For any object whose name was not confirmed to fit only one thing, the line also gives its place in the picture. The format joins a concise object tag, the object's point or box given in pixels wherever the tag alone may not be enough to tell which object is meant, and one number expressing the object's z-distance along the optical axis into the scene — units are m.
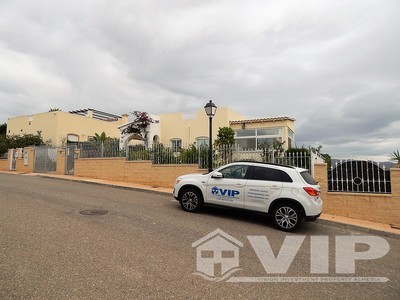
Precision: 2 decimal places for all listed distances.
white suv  6.90
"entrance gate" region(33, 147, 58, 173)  18.92
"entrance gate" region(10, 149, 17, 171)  22.15
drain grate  7.18
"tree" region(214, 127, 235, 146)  18.09
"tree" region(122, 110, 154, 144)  20.89
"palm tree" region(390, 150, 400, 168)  9.12
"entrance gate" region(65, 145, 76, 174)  17.53
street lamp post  11.23
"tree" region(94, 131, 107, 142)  25.51
